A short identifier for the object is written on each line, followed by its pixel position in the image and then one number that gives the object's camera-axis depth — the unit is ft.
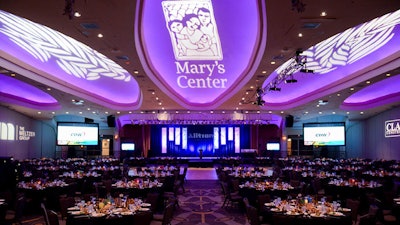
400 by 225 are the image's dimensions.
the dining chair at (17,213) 21.62
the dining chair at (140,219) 18.69
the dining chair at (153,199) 24.04
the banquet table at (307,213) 18.59
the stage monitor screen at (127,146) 98.84
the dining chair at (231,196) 30.63
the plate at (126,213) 19.17
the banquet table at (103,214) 18.63
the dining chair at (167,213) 18.95
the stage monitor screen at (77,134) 81.77
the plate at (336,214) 19.29
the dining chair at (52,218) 17.85
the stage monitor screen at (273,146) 96.86
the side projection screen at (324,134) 81.15
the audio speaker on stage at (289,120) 85.10
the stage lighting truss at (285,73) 33.37
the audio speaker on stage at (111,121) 86.58
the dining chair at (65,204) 22.79
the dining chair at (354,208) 22.20
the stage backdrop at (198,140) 105.19
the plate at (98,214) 19.11
